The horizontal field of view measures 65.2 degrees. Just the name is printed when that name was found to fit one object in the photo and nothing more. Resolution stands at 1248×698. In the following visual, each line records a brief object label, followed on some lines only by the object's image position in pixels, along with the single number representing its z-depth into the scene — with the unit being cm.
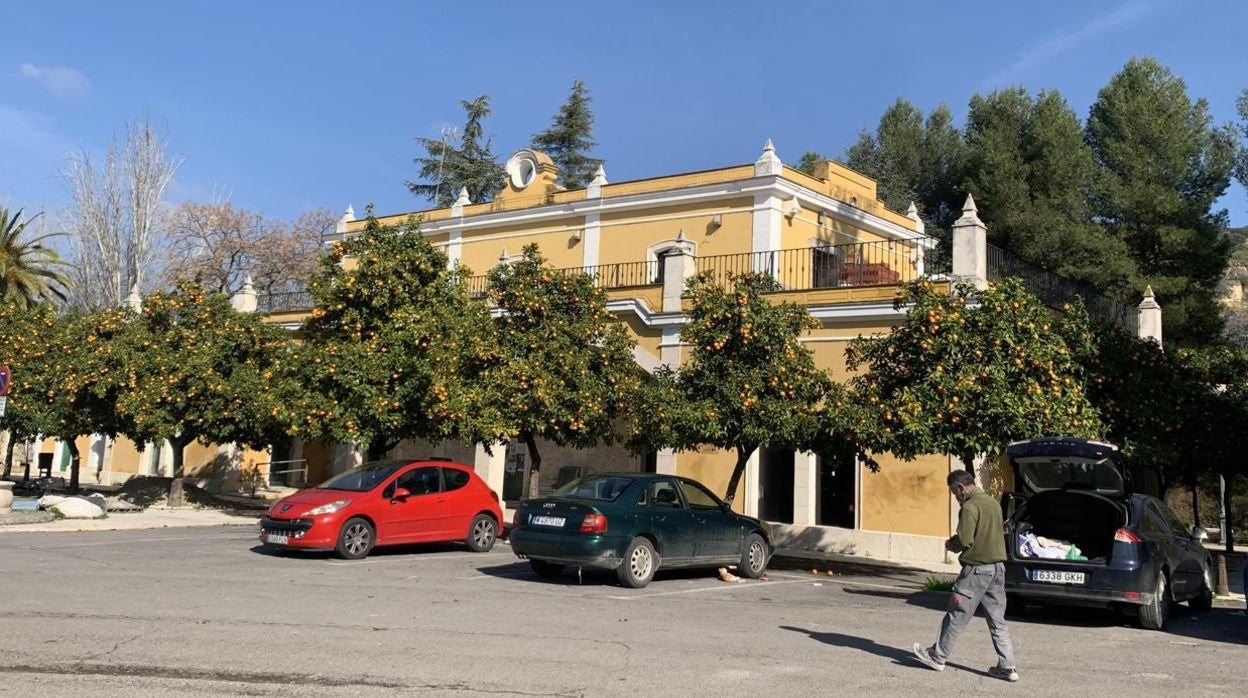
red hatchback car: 1444
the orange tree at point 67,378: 2452
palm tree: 3803
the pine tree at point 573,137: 5350
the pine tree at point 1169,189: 3675
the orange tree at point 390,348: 1928
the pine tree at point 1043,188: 3766
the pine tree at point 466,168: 5453
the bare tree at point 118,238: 5131
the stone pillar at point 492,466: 2566
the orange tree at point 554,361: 1842
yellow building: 2030
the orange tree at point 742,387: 1614
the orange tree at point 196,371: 2300
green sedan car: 1213
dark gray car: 1043
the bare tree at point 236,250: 5672
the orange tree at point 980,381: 1397
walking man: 755
